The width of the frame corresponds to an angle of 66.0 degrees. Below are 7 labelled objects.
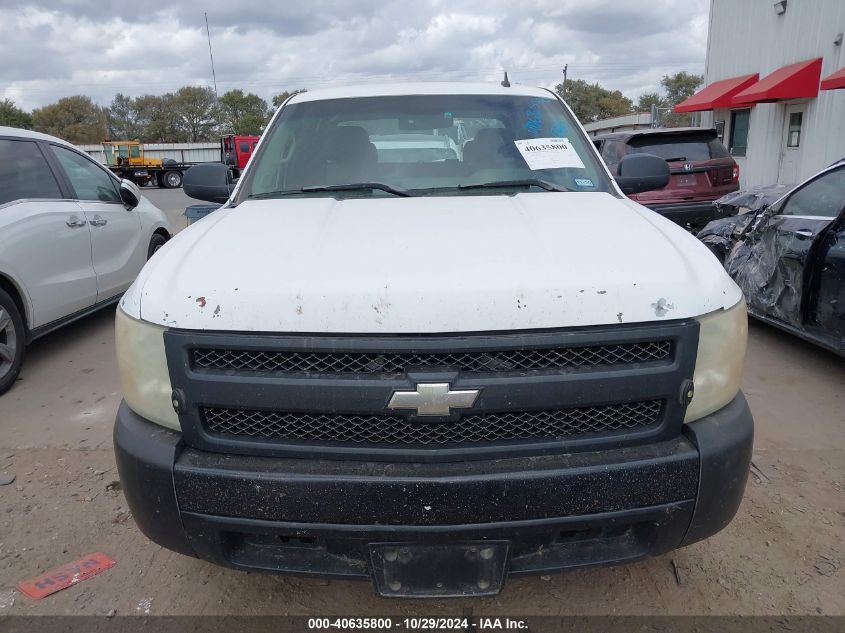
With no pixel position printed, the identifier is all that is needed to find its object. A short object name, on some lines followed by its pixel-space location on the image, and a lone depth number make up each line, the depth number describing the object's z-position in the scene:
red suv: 8.76
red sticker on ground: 2.51
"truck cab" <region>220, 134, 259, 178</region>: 32.21
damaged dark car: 4.26
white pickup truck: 1.82
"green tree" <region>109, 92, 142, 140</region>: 93.25
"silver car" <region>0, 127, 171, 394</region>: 4.50
